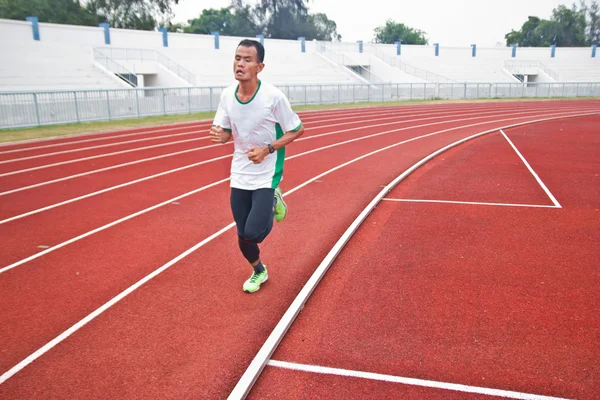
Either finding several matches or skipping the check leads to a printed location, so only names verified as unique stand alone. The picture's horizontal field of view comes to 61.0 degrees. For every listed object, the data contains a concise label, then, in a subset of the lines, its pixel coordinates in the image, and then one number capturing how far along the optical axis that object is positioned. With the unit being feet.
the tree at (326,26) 301.88
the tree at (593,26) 286.05
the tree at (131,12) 172.24
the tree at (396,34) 284.00
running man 13.71
